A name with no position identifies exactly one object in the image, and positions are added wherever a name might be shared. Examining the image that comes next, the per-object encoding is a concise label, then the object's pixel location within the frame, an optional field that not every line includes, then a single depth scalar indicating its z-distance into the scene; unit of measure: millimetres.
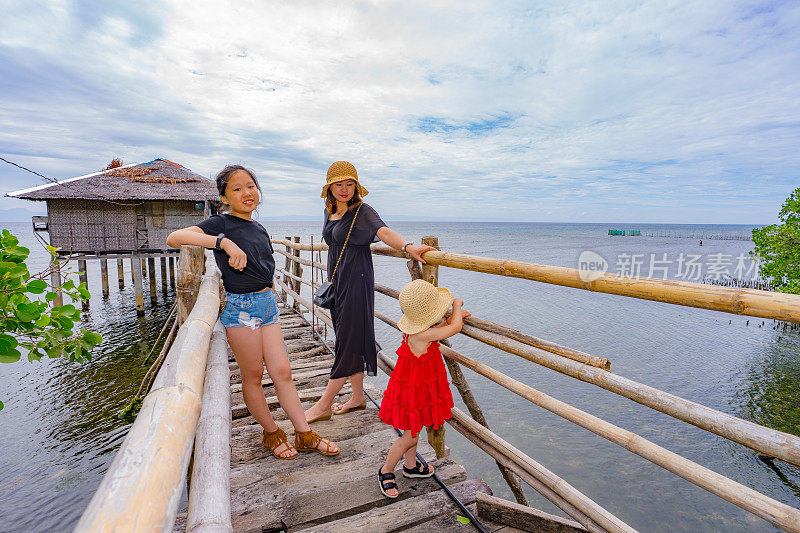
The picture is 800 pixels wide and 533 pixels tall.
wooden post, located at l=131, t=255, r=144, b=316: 17609
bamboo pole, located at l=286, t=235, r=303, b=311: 8164
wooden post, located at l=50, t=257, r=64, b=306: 17816
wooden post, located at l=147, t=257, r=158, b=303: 19962
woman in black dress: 2877
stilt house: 17031
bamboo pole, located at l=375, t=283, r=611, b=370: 2041
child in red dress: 2400
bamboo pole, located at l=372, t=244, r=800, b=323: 1340
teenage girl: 2449
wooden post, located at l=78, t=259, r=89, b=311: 17891
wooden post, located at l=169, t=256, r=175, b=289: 22531
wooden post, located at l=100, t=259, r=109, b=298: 19586
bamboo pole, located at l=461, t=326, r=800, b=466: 1332
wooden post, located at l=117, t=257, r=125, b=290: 23466
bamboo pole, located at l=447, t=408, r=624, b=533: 1971
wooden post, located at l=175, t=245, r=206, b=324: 3193
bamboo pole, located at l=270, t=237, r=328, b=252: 5319
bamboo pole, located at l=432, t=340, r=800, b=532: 1350
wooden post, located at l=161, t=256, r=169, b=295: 23391
